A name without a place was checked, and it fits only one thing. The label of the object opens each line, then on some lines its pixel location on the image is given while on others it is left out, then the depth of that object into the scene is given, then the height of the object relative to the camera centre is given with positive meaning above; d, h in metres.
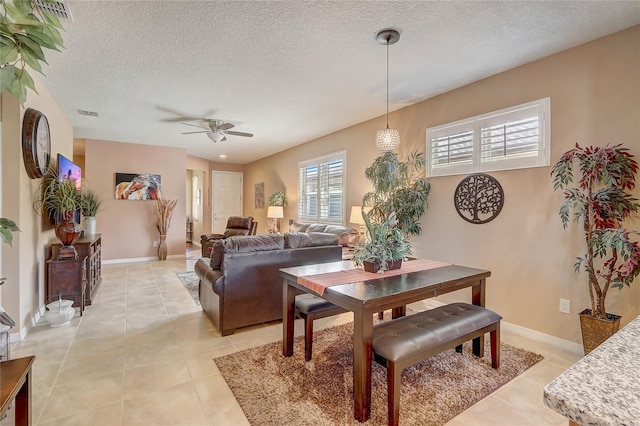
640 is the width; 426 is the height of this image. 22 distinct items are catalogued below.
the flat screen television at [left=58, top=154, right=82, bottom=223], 3.70 +0.53
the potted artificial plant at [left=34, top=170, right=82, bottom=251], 3.38 +0.04
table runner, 2.05 -0.48
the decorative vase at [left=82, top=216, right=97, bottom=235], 4.50 -0.22
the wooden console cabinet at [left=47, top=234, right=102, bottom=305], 3.60 -0.57
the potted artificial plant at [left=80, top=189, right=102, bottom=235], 4.51 +0.01
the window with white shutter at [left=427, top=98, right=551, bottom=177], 2.88 +0.74
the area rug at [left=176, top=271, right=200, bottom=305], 4.13 -1.13
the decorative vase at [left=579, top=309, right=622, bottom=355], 2.24 -0.89
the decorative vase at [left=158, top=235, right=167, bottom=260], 6.76 -0.85
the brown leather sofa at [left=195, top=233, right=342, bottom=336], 2.90 -0.63
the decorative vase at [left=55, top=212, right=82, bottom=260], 3.40 -0.26
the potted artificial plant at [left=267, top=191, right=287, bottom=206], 7.33 +0.29
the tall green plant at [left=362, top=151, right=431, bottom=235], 3.81 +0.30
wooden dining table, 1.74 -0.53
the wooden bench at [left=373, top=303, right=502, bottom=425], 1.68 -0.77
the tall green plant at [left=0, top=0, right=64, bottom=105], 0.74 +0.44
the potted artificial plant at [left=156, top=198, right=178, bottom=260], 6.73 -0.20
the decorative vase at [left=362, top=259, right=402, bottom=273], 2.35 -0.43
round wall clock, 2.87 +0.67
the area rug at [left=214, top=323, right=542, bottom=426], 1.81 -1.21
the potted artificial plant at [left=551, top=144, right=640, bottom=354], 2.22 -0.07
